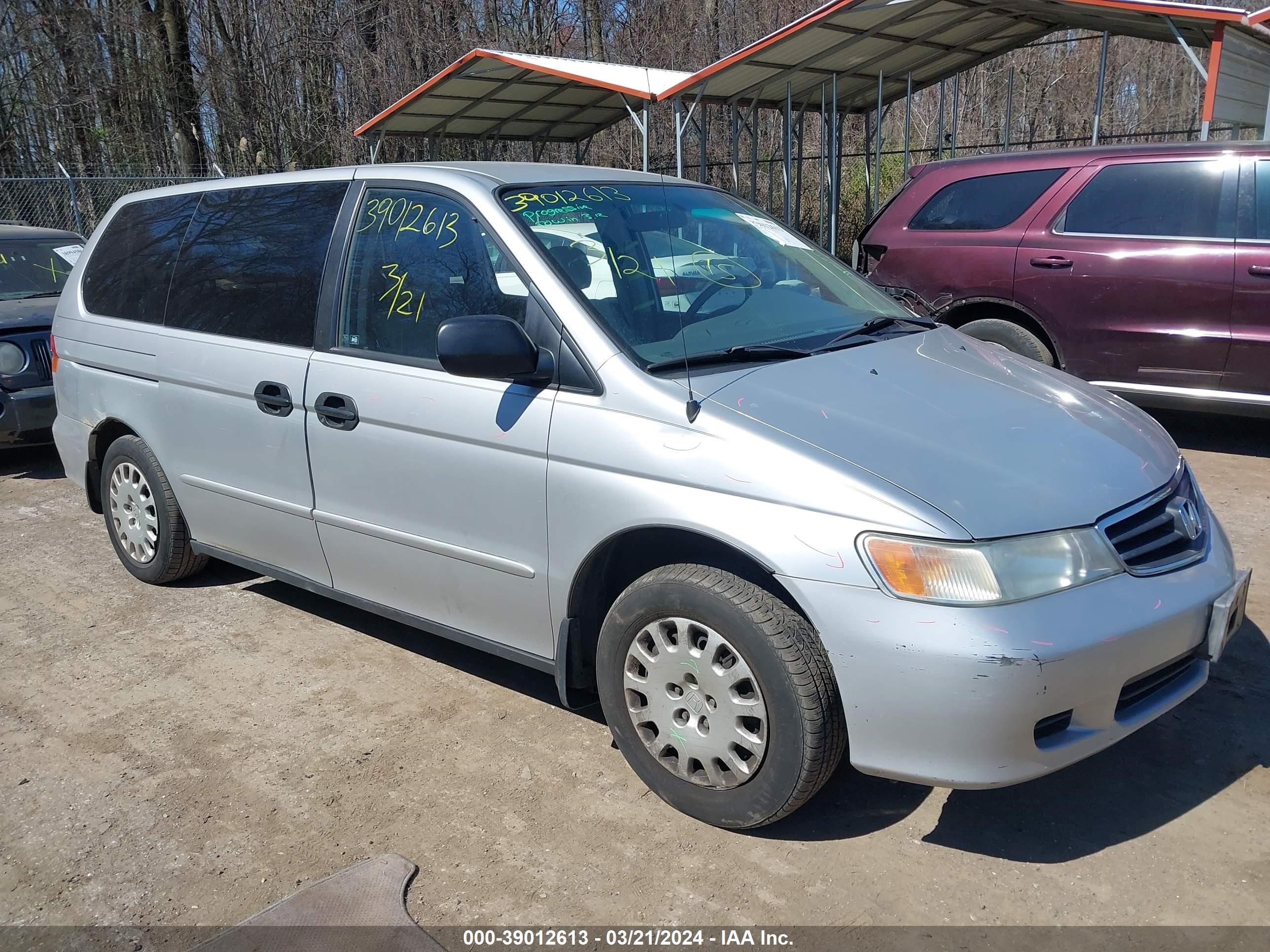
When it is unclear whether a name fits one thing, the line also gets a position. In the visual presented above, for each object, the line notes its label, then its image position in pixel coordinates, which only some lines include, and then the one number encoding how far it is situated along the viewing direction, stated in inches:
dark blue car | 277.3
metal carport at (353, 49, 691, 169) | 478.6
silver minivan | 100.6
